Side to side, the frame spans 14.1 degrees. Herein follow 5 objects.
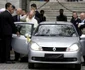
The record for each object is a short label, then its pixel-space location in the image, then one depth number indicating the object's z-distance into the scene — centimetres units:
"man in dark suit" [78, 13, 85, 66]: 1255
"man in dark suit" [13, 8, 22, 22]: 1436
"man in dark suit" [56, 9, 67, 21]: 1730
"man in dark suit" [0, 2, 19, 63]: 1268
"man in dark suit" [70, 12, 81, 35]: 1500
